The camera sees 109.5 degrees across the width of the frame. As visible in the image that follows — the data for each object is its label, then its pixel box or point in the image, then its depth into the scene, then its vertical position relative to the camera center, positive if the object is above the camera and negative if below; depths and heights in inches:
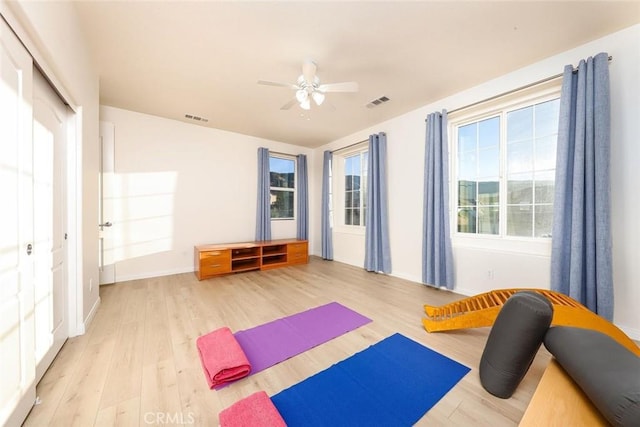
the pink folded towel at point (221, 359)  59.4 -41.5
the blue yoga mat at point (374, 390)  50.5 -45.5
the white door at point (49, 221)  60.9 -2.6
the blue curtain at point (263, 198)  191.0 +12.3
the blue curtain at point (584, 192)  79.1 +7.4
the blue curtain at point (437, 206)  125.7 +3.6
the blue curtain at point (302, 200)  215.9 +12.0
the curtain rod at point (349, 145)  179.9 +56.1
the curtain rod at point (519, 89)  91.5 +55.7
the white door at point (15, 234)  43.1 -4.4
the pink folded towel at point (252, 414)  44.9 -41.7
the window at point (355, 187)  189.3 +22.4
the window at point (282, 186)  208.9 +25.0
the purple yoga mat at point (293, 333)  72.0 -45.0
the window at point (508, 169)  100.8 +21.5
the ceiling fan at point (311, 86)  91.9 +51.7
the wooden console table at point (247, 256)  149.4 -32.6
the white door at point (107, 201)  134.7 +7.0
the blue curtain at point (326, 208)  206.5 +4.1
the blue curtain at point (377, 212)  159.2 +0.3
